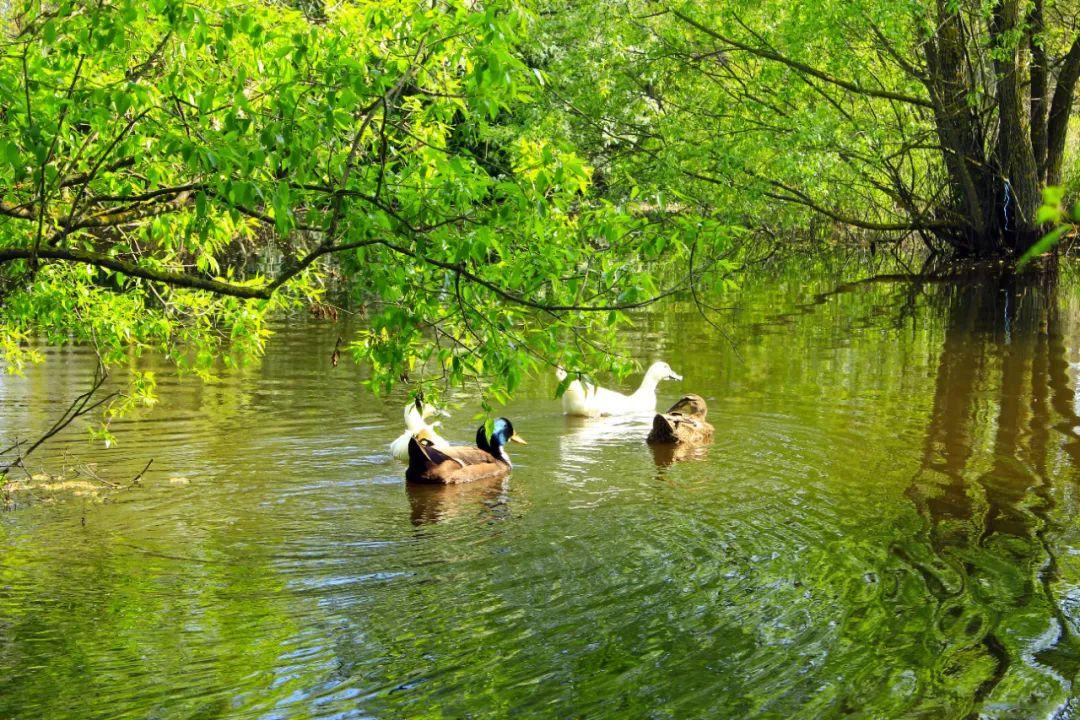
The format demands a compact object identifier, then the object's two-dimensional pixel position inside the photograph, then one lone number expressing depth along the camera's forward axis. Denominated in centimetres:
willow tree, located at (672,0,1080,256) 2203
